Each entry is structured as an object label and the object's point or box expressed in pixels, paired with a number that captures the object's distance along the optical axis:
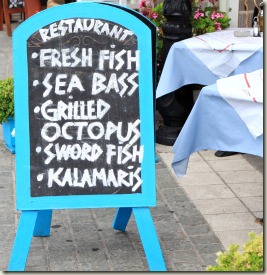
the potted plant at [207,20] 7.21
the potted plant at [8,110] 6.69
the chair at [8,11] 13.26
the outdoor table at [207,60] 6.24
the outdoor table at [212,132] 4.30
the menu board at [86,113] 4.17
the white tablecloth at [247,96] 4.18
